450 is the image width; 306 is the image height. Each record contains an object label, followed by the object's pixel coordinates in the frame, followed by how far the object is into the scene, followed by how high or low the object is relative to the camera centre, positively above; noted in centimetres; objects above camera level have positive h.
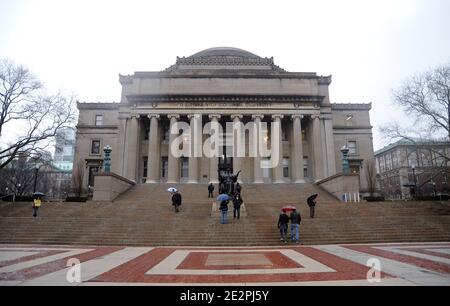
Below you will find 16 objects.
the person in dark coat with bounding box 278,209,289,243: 1425 -82
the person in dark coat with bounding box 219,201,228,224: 1695 -14
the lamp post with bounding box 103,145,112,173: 2751 +428
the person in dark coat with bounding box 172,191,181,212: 2038 +48
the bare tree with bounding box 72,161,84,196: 3628 +396
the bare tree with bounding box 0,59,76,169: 2781 +882
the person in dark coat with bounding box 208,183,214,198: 2666 +167
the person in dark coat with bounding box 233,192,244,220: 1819 +14
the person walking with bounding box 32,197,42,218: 1955 +15
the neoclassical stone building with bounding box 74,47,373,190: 3819 +1134
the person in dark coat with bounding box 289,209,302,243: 1433 -67
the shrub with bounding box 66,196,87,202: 2840 +76
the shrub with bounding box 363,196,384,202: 2969 +82
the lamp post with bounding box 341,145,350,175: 2825 +428
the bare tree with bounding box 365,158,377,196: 3959 +406
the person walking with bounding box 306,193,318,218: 1842 +15
